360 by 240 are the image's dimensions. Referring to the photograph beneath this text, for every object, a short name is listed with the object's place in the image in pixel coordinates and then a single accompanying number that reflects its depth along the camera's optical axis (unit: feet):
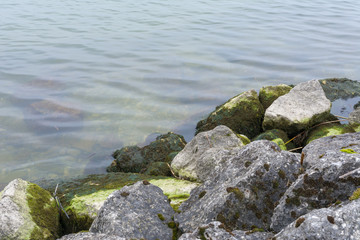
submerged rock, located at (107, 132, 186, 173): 27.48
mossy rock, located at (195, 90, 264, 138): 31.53
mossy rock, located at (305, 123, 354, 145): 27.45
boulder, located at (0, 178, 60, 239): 15.24
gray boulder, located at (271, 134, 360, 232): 11.41
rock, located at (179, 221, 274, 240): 11.12
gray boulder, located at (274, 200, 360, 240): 9.24
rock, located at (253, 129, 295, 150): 27.07
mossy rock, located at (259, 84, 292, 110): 33.50
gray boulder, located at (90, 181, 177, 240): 13.51
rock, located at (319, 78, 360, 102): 40.24
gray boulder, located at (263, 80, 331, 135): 29.01
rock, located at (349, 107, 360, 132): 27.60
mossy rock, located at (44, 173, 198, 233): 17.15
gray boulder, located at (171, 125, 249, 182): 19.89
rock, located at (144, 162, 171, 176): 23.50
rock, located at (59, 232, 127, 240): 12.16
